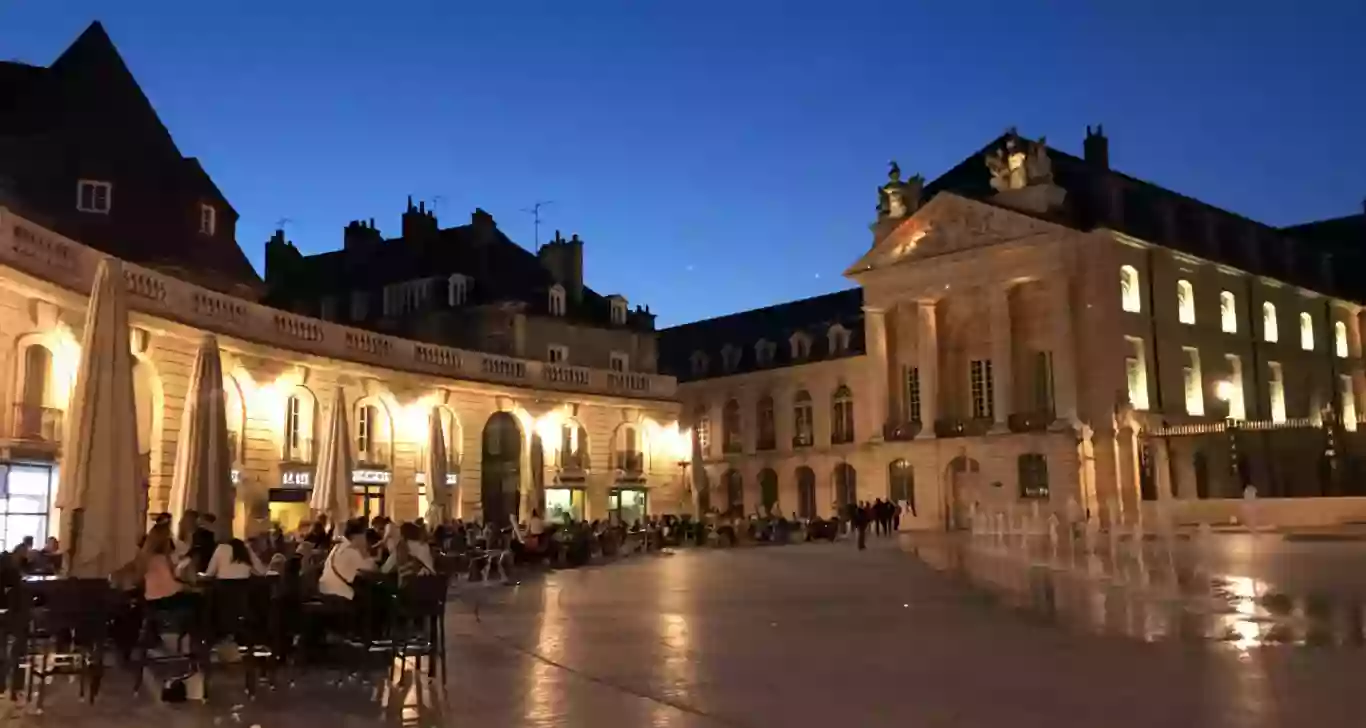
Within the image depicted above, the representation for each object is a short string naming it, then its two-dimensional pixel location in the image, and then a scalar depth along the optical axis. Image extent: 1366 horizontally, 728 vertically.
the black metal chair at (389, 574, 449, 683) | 10.02
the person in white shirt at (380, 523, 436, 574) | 12.37
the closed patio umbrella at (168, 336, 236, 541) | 15.06
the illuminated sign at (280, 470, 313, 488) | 30.16
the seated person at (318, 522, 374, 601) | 10.65
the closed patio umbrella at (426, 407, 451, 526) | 27.09
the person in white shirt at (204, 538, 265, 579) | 10.33
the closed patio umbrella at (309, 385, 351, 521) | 21.07
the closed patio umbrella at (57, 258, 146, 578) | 10.93
